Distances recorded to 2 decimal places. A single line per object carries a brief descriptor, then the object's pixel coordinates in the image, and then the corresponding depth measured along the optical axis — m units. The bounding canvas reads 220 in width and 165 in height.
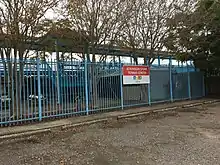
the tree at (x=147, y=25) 9.72
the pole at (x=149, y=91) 9.76
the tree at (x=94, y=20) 8.03
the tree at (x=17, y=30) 6.40
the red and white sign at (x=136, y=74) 8.80
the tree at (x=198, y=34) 10.32
